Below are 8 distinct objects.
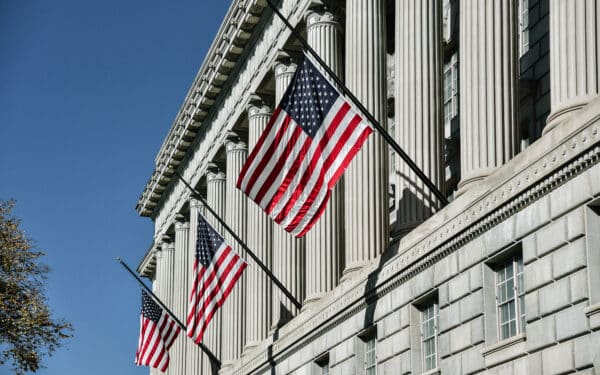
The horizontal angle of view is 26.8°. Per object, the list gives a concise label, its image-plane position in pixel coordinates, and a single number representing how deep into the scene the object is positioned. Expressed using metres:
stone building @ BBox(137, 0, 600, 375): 25.66
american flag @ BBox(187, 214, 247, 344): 44.22
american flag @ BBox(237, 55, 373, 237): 31.64
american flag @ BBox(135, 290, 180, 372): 56.84
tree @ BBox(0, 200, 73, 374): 57.88
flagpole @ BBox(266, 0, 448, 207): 31.42
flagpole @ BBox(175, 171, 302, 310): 43.84
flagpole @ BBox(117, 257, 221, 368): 56.84
